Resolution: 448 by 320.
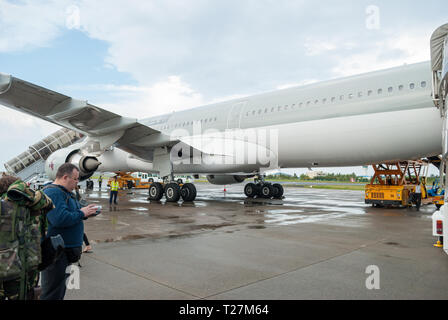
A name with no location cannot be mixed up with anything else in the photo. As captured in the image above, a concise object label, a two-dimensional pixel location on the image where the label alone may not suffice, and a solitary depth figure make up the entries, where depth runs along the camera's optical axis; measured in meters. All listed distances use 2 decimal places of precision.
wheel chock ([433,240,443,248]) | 5.90
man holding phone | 2.81
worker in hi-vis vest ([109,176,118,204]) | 13.11
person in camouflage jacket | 2.30
